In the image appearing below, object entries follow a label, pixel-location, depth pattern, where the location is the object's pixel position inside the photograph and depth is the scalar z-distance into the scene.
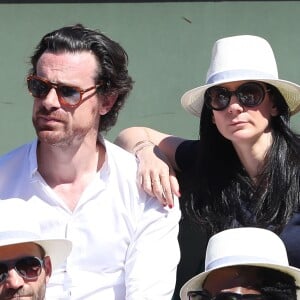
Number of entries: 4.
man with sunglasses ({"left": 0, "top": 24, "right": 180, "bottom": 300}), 7.05
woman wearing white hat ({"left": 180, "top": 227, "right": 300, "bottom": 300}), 5.48
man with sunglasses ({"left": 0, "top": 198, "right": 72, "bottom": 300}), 5.81
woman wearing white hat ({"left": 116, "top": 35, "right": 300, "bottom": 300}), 7.10
